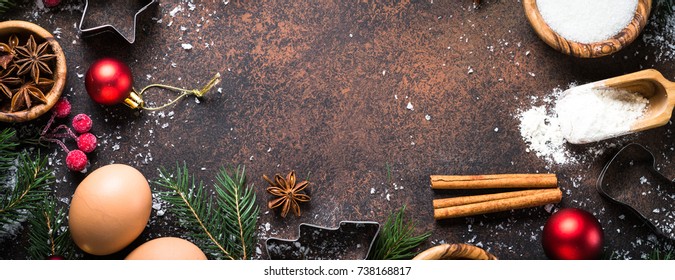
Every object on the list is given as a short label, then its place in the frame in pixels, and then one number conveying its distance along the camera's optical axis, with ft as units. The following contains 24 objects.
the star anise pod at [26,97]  2.77
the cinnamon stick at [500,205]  2.82
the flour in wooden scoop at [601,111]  2.79
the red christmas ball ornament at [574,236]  2.70
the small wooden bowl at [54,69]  2.77
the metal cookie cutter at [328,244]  2.81
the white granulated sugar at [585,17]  2.79
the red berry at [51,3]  2.87
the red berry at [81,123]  2.83
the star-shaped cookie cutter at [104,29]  2.83
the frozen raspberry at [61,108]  2.84
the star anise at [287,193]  2.82
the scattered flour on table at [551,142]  2.86
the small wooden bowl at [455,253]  2.69
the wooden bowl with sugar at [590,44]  2.76
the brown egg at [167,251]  2.66
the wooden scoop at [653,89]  2.75
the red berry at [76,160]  2.81
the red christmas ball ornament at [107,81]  2.78
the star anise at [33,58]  2.78
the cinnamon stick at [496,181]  2.83
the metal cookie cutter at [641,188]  2.84
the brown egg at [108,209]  2.65
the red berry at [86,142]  2.83
